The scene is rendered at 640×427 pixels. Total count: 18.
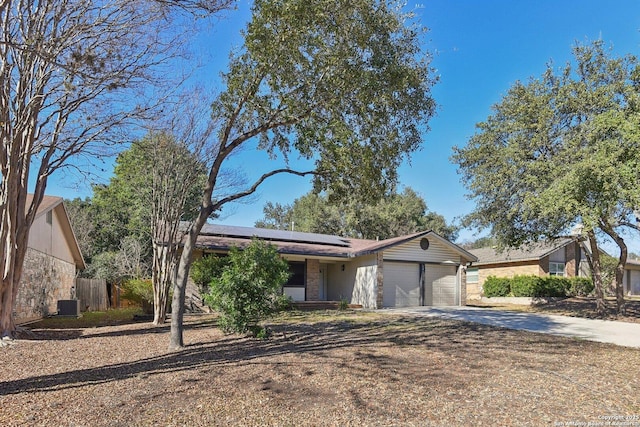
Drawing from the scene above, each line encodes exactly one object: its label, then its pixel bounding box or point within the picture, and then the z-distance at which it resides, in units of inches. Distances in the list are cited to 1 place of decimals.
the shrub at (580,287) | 985.5
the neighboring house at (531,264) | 1034.7
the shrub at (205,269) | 616.7
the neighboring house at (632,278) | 1238.7
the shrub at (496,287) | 1000.2
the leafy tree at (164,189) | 499.8
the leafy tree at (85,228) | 1045.2
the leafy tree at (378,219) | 1380.4
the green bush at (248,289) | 364.5
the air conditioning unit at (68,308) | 627.5
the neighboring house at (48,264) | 545.6
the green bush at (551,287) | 930.7
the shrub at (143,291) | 543.2
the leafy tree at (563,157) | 469.4
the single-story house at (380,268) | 751.7
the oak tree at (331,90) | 316.8
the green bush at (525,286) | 928.9
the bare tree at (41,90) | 268.7
